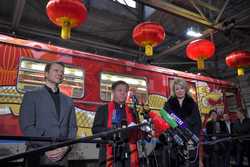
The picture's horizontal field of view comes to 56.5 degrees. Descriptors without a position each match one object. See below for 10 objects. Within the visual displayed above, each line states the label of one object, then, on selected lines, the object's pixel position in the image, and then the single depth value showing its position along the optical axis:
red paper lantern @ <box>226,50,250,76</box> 5.71
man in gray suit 2.39
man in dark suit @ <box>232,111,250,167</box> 6.28
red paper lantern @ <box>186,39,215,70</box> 5.21
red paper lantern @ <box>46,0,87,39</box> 3.72
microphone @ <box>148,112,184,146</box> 2.62
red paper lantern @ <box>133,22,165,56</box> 4.69
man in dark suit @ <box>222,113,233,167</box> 5.68
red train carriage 3.60
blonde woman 2.96
